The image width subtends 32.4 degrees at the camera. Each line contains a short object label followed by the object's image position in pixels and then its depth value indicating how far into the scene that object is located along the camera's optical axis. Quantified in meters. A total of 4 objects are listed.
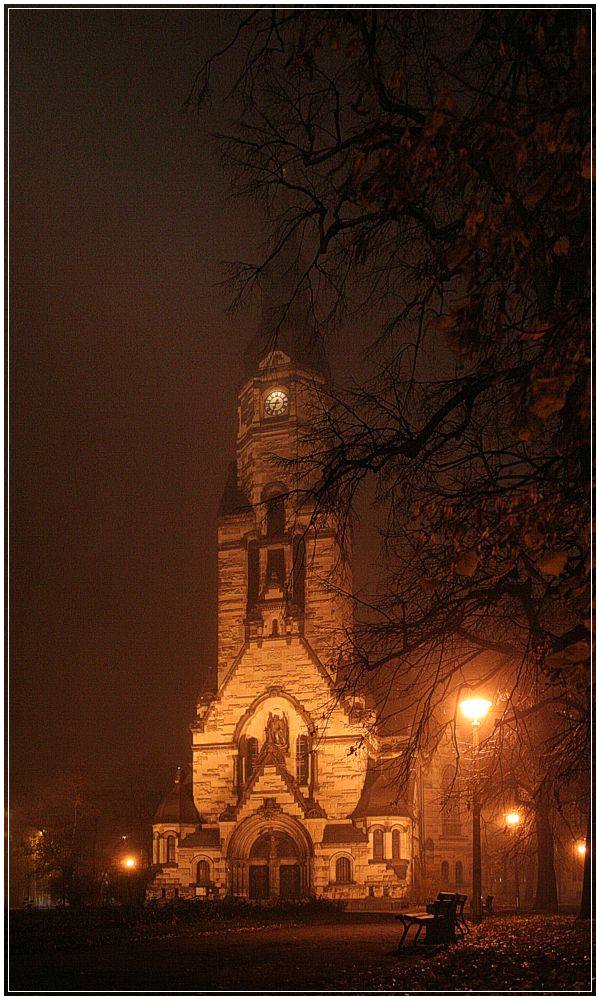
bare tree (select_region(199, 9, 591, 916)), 6.51
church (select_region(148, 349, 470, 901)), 46.28
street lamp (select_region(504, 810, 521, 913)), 36.86
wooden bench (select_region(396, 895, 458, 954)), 16.94
